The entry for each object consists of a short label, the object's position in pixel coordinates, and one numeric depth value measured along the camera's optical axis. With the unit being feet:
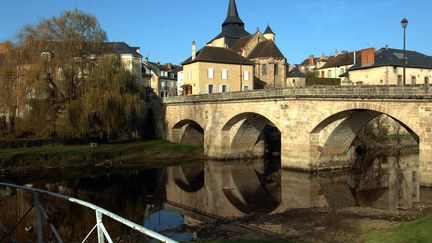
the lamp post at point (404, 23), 59.88
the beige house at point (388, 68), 124.57
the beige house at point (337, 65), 180.67
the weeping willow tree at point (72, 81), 95.86
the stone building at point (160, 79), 179.28
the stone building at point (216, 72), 139.64
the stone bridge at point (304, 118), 61.98
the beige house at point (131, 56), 156.00
